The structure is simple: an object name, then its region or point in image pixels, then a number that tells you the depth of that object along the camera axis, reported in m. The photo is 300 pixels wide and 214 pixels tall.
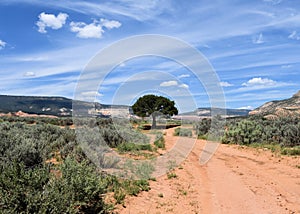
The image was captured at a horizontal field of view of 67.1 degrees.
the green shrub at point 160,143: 14.95
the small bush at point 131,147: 11.94
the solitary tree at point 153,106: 36.25
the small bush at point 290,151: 12.40
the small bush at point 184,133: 24.69
